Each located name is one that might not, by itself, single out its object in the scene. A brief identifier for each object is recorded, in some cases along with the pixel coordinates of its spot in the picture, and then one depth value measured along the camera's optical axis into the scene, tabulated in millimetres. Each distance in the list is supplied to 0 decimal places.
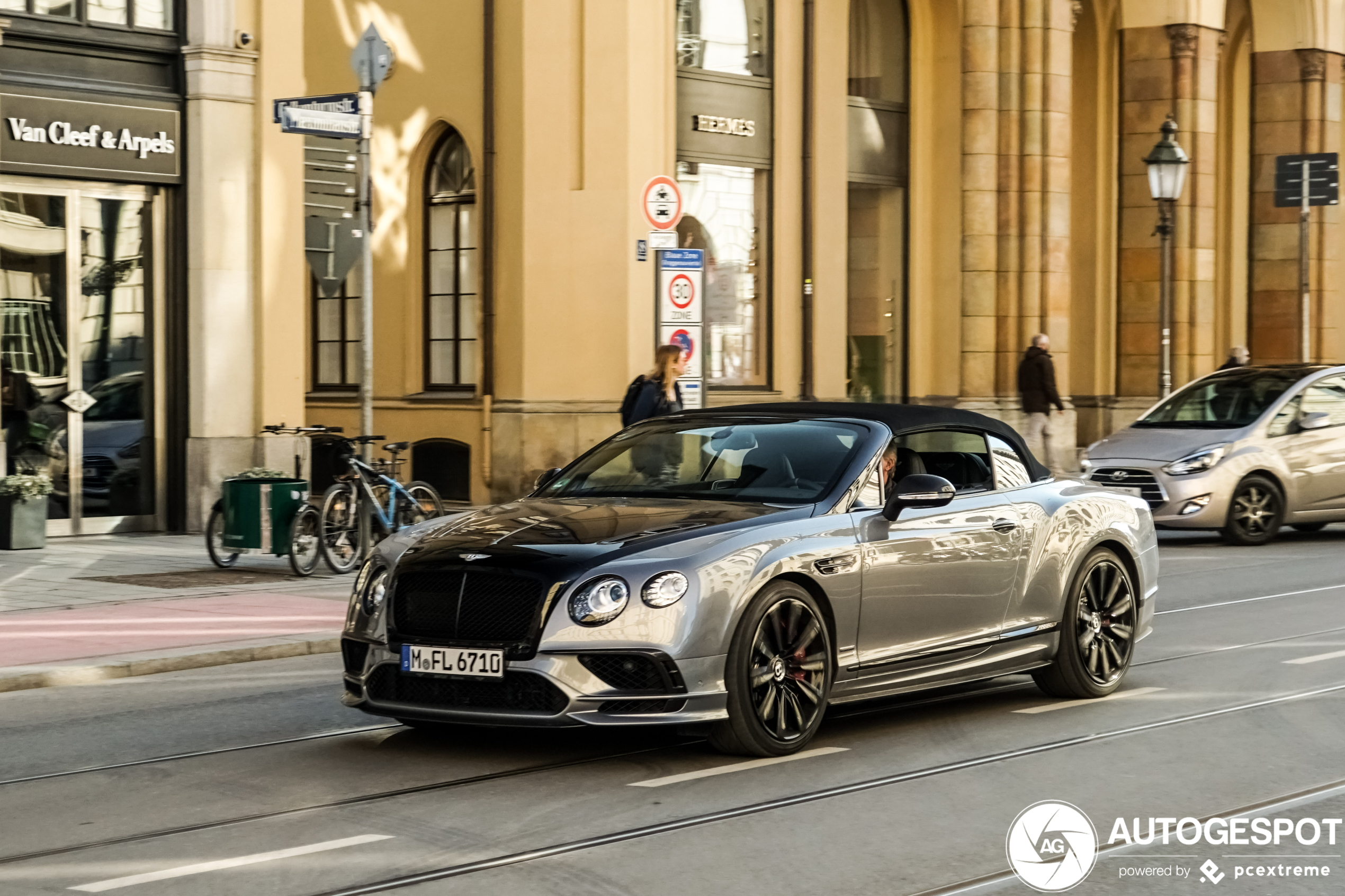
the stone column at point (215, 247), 18719
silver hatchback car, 18562
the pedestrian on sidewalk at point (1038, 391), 25219
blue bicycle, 15430
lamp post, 25266
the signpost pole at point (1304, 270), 27219
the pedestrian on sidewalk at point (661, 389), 15930
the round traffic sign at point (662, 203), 16609
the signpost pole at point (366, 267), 14945
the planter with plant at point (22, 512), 16938
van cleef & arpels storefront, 17750
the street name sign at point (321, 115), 14477
